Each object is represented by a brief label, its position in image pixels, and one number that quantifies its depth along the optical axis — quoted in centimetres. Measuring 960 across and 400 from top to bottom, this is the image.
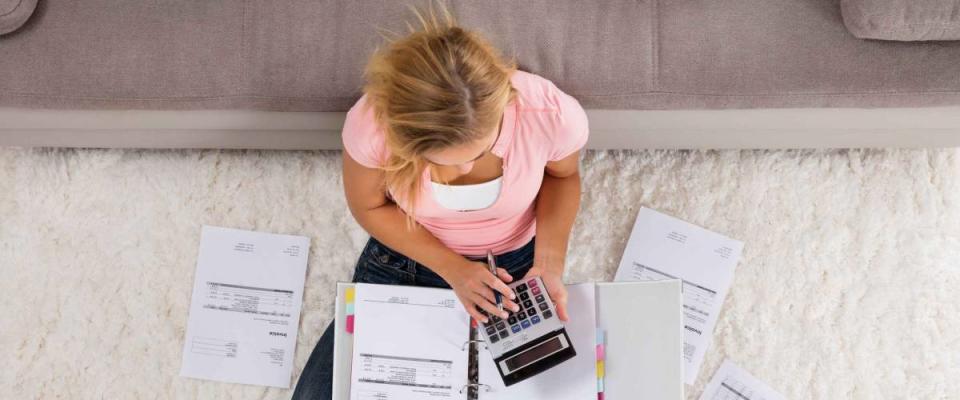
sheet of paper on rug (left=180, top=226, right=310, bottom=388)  170
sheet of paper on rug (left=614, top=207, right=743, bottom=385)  167
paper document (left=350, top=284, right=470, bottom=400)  130
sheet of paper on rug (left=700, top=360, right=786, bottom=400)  165
